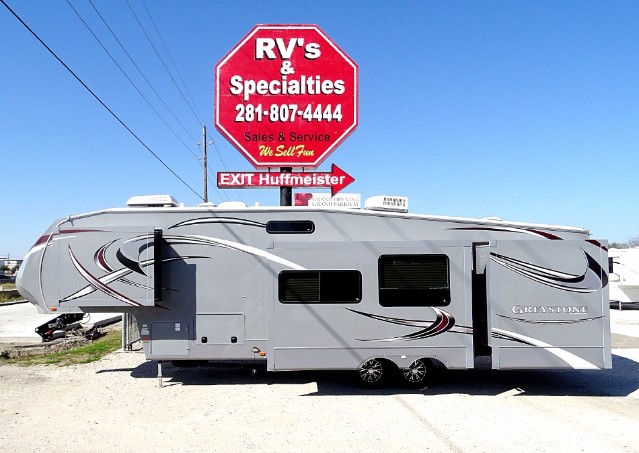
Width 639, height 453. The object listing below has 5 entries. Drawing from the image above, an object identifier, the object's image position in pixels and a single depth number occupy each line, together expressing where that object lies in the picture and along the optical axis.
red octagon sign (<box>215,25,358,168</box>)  12.25
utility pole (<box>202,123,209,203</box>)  29.70
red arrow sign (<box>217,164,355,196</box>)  11.76
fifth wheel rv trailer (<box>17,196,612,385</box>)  8.90
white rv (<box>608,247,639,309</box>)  24.09
